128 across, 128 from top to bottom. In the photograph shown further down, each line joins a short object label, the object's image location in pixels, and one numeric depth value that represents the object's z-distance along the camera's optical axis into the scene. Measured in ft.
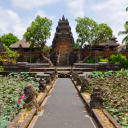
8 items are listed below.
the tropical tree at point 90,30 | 72.06
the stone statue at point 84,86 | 20.34
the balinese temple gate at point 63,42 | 86.99
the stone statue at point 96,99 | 12.51
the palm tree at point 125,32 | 51.38
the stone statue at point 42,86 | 20.47
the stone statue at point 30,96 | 12.33
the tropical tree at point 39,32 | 71.68
